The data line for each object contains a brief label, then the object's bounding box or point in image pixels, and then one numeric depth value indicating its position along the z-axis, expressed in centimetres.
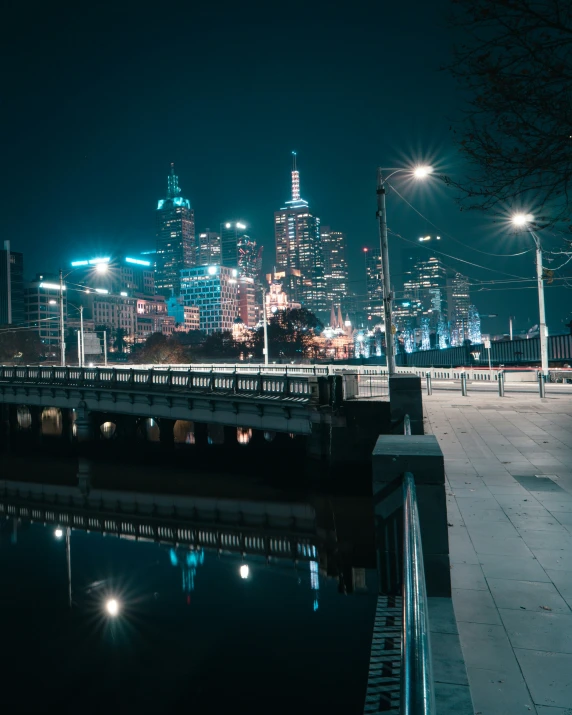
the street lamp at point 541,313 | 3059
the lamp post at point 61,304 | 4238
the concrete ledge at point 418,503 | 580
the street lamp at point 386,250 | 2283
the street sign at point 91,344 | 5020
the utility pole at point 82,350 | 4829
